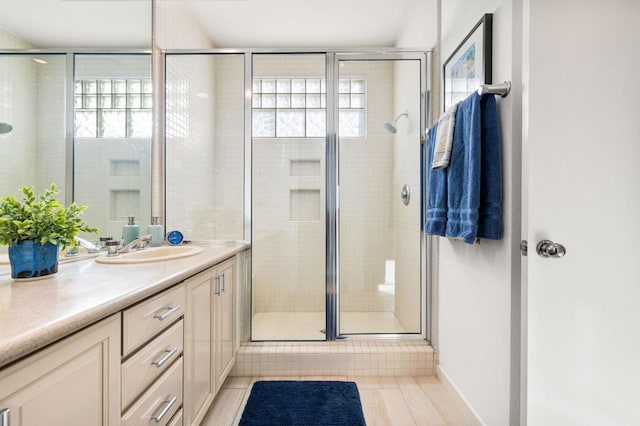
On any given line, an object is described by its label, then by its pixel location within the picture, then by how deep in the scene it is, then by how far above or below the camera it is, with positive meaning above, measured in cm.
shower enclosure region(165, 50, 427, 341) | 230 +28
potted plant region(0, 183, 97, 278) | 97 -7
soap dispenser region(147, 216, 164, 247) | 202 -15
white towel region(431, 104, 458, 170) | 150 +38
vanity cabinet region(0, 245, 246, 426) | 60 -43
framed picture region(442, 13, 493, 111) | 135 +76
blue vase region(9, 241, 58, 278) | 97 -16
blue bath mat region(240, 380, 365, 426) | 160 -109
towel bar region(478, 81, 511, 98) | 122 +50
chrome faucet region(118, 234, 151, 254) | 169 -19
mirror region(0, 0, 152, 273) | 114 +50
